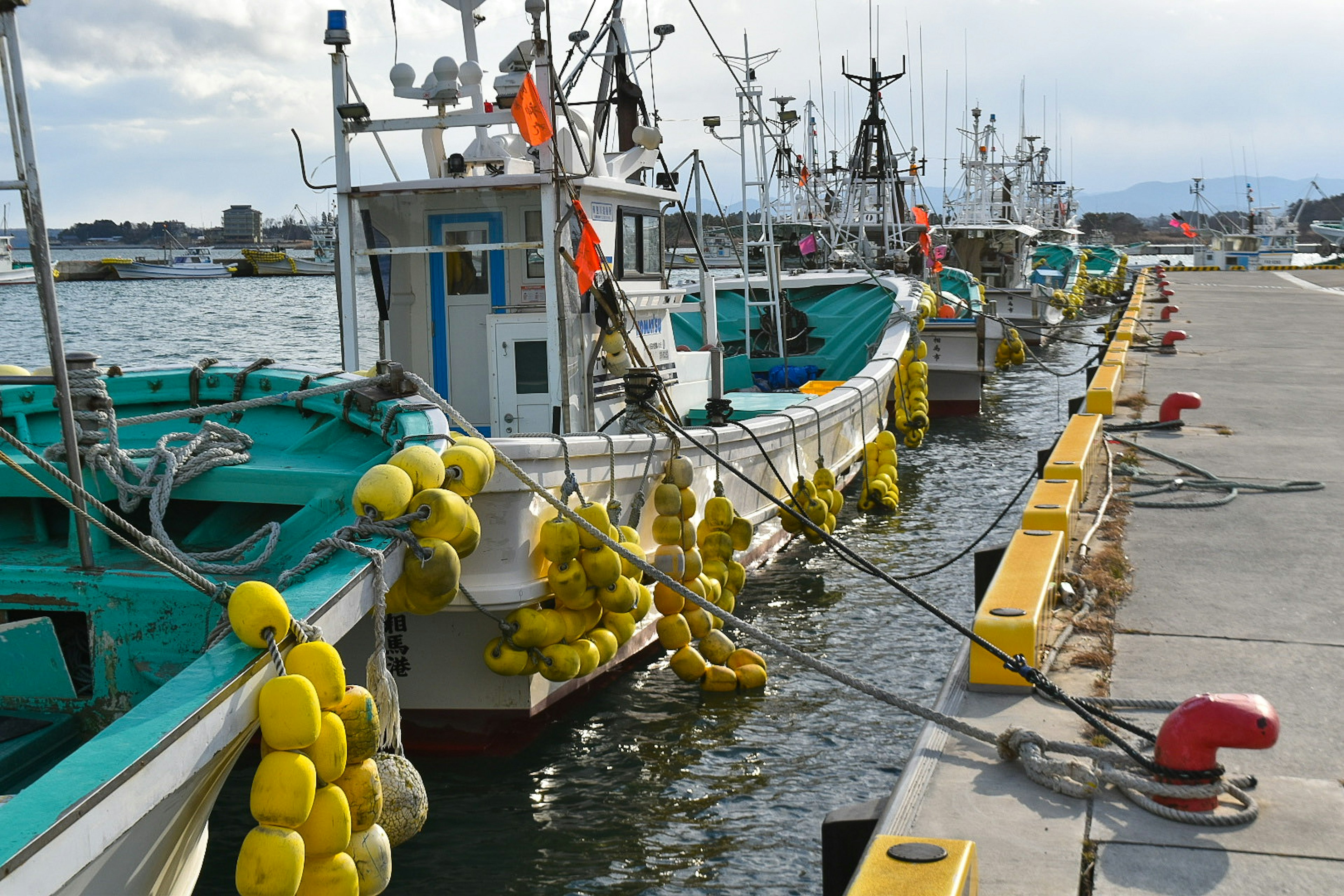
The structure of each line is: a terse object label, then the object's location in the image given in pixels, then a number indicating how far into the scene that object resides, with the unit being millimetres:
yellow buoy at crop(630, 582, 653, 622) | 6465
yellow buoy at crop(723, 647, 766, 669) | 7535
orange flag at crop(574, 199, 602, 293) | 7344
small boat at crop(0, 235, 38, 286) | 82375
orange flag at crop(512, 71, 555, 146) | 6805
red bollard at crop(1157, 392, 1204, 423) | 10109
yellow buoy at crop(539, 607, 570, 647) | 5844
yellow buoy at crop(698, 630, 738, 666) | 7352
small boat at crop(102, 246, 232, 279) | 102188
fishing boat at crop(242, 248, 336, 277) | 101438
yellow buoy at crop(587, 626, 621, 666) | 6098
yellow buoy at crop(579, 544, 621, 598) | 5871
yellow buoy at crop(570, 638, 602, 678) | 5926
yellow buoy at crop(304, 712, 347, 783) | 3451
